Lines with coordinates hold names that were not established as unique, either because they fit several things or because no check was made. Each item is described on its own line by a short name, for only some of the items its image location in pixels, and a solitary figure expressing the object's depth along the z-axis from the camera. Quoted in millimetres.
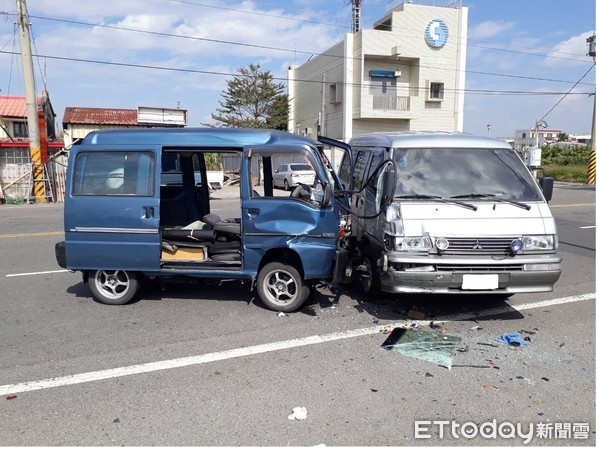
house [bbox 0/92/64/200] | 18469
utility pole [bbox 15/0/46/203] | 17781
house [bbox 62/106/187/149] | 30062
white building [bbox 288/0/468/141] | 31062
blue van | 5246
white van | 4832
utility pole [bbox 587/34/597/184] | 26031
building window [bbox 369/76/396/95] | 31781
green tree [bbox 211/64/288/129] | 38781
